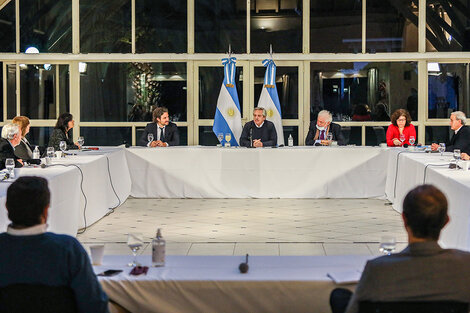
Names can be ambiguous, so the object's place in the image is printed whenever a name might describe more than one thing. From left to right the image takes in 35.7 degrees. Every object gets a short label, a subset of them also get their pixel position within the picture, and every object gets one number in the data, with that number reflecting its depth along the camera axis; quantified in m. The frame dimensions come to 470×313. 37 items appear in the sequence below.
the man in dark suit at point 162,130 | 10.20
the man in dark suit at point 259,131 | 10.28
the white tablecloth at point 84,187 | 6.14
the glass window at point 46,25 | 12.30
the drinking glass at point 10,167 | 6.02
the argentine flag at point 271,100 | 11.34
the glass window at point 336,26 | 12.13
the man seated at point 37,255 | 2.51
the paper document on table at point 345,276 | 2.85
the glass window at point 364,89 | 12.11
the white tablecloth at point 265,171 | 9.62
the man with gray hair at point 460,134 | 9.00
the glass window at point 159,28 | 12.20
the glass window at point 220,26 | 12.15
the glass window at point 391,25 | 12.10
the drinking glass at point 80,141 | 9.38
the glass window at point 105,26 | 12.24
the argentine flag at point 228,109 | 11.27
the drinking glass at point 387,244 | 3.29
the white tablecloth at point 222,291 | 2.88
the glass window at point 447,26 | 11.98
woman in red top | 9.92
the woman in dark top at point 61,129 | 9.32
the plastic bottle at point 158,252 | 3.12
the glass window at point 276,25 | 12.14
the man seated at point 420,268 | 2.40
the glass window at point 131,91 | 12.22
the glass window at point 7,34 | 12.29
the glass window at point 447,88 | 12.00
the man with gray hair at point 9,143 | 7.30
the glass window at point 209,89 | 12.20
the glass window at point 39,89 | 12.32
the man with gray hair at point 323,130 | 10.24
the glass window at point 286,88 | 12.15
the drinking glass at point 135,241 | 3.39
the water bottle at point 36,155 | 7.71
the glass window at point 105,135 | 12.33
